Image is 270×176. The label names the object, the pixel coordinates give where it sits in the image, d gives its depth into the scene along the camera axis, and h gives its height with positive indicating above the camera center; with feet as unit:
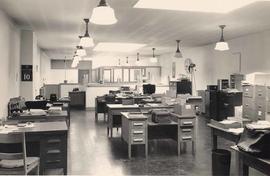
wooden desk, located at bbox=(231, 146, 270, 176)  8.41 -2.46
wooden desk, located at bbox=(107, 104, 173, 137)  22.50 -1.96
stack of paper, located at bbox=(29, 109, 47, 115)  17.30 -1.73
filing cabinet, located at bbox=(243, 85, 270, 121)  24.30 -1.54
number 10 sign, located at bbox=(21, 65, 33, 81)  25.85 +0.84
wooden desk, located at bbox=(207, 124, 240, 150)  12.81 -2.36
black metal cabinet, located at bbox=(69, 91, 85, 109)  46.03 -2.54
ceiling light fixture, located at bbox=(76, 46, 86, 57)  27.30 +2.86
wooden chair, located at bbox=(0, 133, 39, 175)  10.01 -3.01
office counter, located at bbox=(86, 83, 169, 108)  43.98 -1.20
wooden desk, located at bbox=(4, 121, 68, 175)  13.05 -2.96
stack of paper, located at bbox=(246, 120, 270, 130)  9.45 -1.65
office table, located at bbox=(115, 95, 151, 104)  31.49 -1.62
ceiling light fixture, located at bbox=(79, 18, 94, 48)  19.78 +2.76
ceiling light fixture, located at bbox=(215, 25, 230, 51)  22.57 +2.87
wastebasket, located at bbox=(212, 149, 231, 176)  13.89 -3.74
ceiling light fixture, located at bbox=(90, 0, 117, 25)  11.61 +2.73
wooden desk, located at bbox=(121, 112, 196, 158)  18.13 -2.89
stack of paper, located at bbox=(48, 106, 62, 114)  17.95 -1.68
